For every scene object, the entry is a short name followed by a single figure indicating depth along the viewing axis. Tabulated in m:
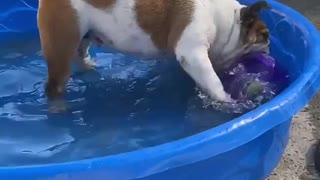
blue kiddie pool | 1.37
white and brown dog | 1.88
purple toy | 2.00
